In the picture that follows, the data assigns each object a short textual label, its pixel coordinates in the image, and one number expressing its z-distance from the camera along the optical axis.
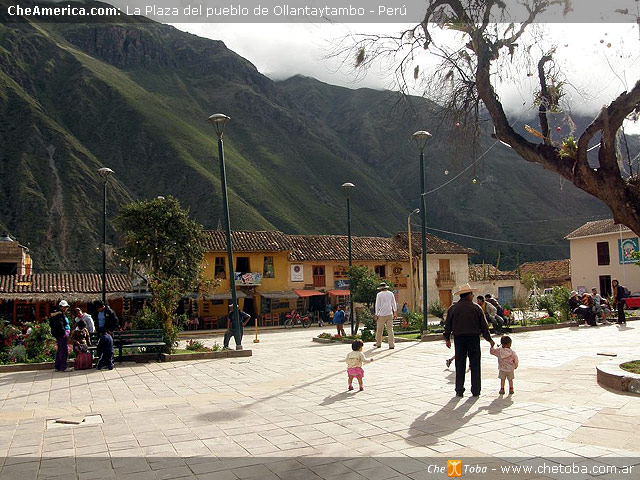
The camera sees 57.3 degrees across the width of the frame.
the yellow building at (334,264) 39.44
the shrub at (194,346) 14.24
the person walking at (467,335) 7.60
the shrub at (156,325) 13.59
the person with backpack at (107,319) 13.87
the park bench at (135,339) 12.80
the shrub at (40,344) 12.63
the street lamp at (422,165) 17.34
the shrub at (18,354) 12.51
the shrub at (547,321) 19.78
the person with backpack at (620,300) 19.03
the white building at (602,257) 40.12
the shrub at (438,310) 24.26
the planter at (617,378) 7.37
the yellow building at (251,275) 36.16
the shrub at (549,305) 21.27
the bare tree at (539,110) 6.61
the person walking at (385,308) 13.40
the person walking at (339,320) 18.95
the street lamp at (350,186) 22.62
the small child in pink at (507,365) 7.45
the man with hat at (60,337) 11.62
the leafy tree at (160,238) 23.88
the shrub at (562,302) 20.80
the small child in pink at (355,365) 8.25
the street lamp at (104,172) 22.29
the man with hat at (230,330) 15.01
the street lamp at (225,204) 14.78
